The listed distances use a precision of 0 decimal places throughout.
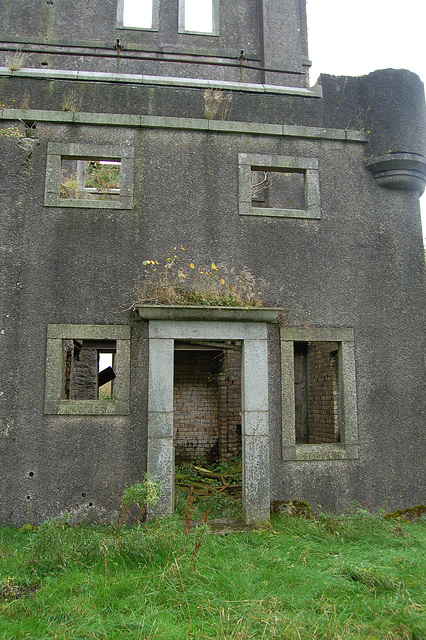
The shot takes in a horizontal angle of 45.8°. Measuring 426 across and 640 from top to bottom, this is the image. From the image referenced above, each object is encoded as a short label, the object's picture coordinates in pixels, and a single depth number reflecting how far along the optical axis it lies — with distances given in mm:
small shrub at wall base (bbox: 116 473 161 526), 4910
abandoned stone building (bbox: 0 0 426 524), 6191
